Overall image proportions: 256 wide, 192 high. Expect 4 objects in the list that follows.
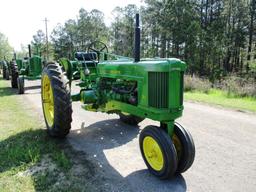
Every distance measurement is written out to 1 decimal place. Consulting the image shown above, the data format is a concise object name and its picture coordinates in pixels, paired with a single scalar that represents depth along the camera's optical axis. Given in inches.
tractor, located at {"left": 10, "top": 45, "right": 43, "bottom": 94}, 335.2
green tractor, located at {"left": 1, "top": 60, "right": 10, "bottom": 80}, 534.1
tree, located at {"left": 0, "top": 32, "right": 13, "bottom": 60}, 1545.9
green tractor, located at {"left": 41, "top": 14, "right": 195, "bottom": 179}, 92.0
